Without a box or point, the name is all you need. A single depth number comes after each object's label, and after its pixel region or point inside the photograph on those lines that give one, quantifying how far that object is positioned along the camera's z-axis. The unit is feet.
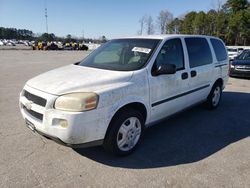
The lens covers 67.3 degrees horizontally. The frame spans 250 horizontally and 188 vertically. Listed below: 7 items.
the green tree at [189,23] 180.57
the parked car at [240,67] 28.62
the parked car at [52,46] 122.44
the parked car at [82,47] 136.09
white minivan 7.68
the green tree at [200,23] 166.10
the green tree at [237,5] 148.03
